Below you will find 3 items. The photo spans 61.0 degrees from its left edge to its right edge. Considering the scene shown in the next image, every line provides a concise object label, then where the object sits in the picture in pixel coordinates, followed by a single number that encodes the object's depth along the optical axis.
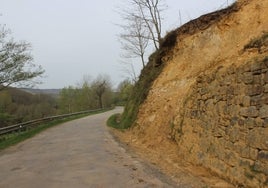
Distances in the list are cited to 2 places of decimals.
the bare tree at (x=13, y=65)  14.88
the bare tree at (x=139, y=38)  19.89
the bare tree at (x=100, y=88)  41.90
